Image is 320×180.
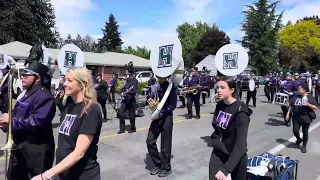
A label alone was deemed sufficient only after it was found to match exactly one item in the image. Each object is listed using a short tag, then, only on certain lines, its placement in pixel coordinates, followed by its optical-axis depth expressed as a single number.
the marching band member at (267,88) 14.19
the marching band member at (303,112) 5.62
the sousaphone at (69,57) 5.86
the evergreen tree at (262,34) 39.44
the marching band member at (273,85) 13.61
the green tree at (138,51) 53.56
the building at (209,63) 39.92
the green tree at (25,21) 26.92
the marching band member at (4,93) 5.72
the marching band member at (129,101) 6.85
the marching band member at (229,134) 2.43
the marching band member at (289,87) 7.94
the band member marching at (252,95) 11.84
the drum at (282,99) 7.97
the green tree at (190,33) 55.47
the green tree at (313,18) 56.79
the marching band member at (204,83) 11.26
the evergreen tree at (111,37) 55.47
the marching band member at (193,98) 9.34
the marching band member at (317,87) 12.18
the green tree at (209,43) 47.16
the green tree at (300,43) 45.18
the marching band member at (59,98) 6.68
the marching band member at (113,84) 11.79
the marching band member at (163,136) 4.23
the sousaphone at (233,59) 5.58
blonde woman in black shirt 1.98
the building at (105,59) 20.25
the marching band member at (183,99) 11.42
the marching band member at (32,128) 2.50
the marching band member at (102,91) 8.30
